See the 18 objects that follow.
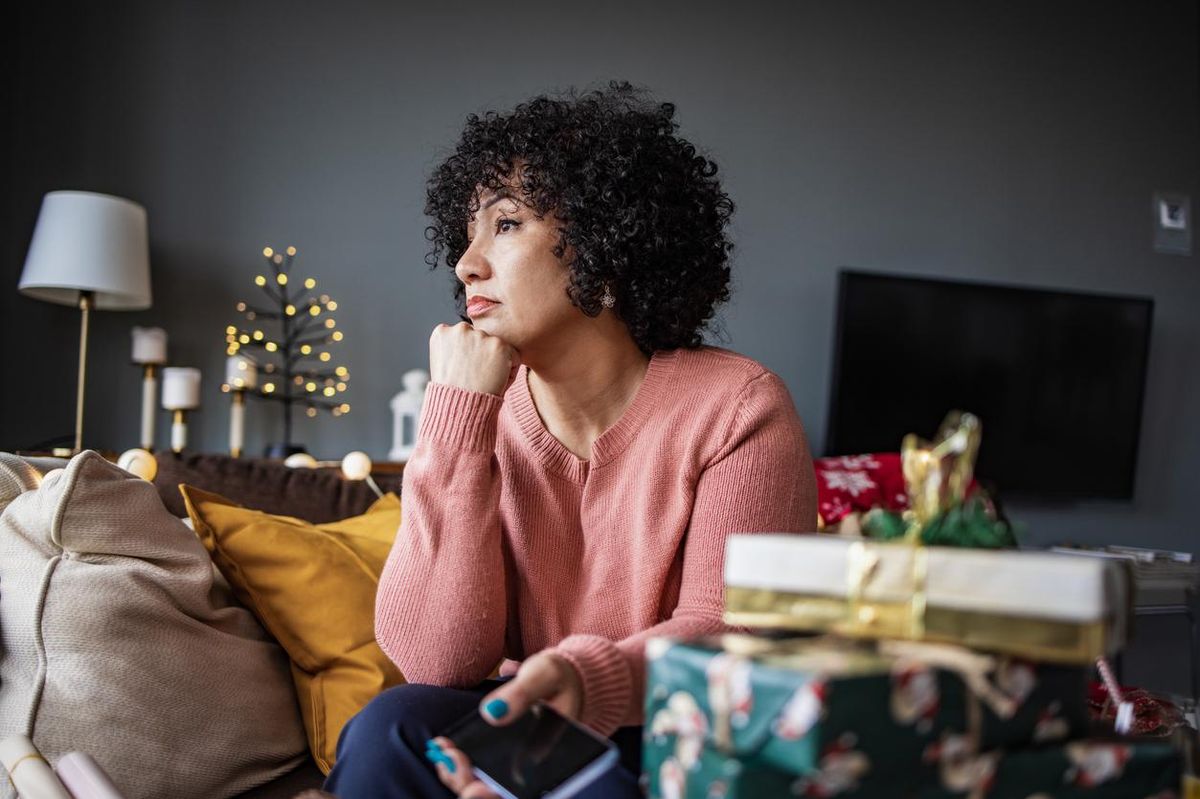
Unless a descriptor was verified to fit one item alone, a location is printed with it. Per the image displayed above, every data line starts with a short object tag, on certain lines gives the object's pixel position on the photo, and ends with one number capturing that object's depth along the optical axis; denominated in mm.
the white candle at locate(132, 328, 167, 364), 2875
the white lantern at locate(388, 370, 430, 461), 3084
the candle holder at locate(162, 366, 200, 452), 2801
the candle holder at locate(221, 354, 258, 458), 2904
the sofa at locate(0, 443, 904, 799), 1085
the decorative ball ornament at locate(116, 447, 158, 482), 1516
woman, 1092
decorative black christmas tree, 3129
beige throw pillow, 1071
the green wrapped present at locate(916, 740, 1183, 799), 503
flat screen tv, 3607
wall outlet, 4082
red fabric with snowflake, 2225
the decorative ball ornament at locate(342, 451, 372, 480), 1778
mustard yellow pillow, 1341
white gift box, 494
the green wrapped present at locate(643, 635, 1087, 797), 473
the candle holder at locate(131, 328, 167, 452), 2875
